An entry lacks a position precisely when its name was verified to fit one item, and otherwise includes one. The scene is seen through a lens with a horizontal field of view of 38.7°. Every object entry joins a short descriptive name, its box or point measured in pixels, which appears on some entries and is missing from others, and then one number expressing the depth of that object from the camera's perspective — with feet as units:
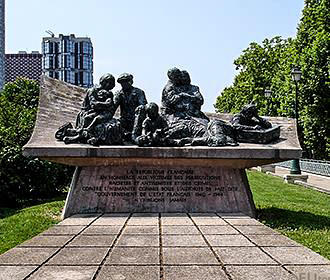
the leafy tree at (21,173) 44.01
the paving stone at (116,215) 28.40
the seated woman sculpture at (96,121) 30.66
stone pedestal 30.25
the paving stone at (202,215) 28.40
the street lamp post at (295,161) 67.05
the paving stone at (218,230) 22.91
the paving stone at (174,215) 28.44
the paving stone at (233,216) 28.14
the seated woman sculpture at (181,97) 33.40
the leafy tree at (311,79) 84.79
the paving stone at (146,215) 28.40
